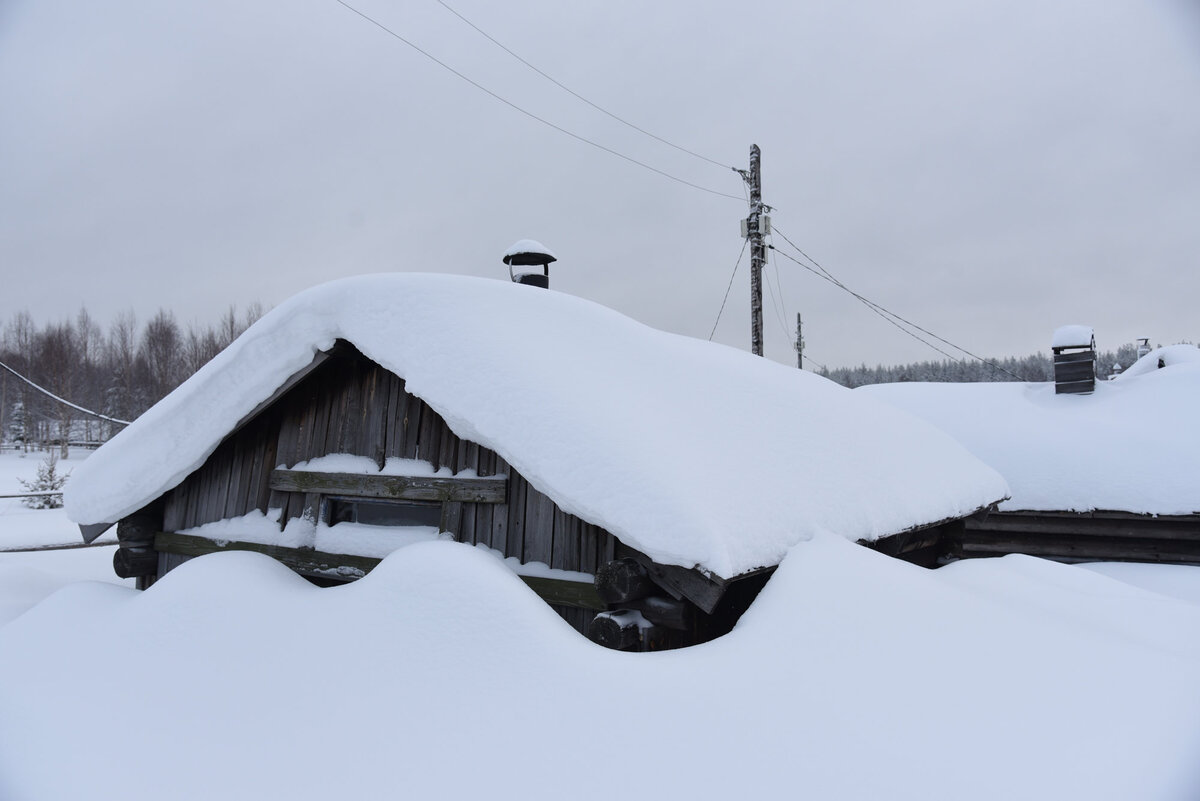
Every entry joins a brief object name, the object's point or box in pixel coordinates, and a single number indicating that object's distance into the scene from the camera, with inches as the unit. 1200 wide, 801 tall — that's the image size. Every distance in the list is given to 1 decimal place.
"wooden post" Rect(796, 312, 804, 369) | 1206.3
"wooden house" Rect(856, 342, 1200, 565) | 332.5
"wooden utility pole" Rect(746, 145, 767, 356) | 427.5
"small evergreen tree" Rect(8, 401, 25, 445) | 1616.3
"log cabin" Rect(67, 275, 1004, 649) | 129.6
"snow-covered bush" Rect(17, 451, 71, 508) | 753.0
